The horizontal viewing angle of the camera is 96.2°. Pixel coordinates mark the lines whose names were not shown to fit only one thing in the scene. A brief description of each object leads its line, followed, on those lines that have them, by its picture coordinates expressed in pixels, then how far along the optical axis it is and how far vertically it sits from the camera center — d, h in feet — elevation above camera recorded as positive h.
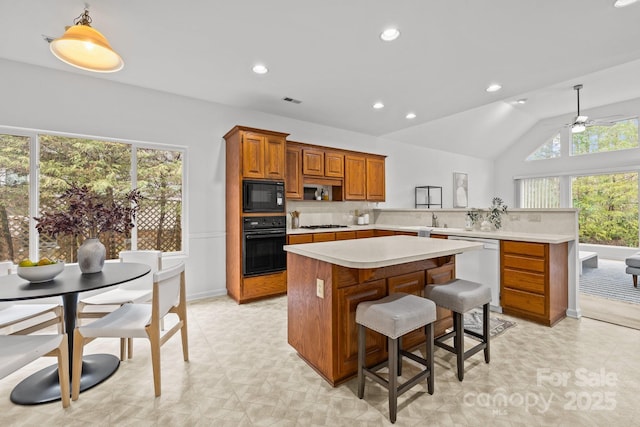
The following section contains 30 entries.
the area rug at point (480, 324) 9.30 -3.82
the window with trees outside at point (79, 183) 9.76 +1.18
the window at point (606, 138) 21.24 +5.75
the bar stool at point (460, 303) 6.59 -2.14
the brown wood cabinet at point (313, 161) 15.08 +2.75
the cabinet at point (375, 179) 17.84 +2.13
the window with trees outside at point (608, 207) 21.25 +0.34
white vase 6.90 -1.04
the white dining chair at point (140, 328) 6.02 -2.41
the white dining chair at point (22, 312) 6.56 -2.39
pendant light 6.01 +3.64
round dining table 5.61 -1.94
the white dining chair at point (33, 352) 4.75 -2.42
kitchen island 6.32 -1.84
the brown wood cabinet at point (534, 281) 9.67 -2.44
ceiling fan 16.57 +5.27
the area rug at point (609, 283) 12.82 -3.73
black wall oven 12.14 -1.38
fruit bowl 6.00 -1.25
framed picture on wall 25.84 +2.04
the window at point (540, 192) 25.33 +1.81
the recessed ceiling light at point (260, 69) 10.04 +5.14
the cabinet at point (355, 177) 16.79 +2.12
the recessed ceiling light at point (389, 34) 8.04 +5.11
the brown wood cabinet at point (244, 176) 12.08 +1.61
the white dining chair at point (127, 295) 7.67 -2.37
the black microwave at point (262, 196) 12.17 +0.75
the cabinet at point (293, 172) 14.65 +2.12
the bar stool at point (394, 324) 5.37 -2.19
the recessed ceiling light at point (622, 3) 6.97 +5.11
